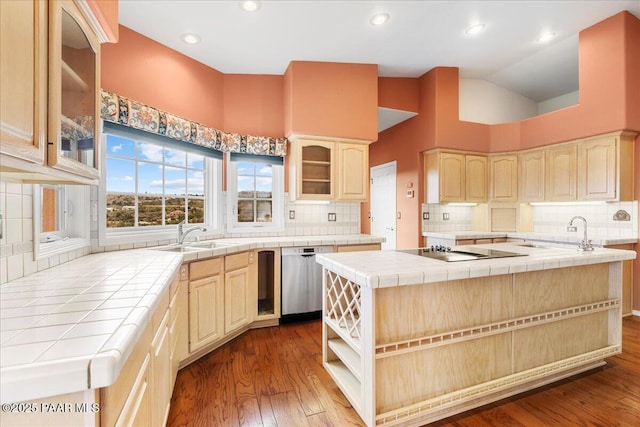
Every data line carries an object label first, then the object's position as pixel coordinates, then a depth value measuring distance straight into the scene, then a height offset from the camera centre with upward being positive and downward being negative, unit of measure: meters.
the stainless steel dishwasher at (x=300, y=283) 3.06 -0.76
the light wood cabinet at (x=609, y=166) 3.28 +0.55
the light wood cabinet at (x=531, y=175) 4.06 +0.56
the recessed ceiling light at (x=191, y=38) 2.81 +1.71
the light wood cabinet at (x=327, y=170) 3.48 +0.52
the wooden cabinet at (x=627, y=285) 3.24 -0.80
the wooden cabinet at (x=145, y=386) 0.77 -0.59
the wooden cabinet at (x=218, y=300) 2.25 -0.75
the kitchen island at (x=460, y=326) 1.54 -0.69
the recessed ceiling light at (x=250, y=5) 2.49 +1.80
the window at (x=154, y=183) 2.41 +0.28
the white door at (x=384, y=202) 5.07 +0.20
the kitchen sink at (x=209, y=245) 2.79 -0.32
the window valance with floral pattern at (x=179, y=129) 2.23 +0.79
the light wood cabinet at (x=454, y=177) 4.20 +0.54
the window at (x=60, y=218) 1.56 -0.05
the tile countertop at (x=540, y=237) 3.19 -0.29
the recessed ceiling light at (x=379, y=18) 2.78 +1.89
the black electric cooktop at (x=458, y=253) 1.87 -0.28
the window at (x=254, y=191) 3.45 +0.26
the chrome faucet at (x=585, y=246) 2.17 -0.24
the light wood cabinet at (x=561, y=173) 3.71 +0.54
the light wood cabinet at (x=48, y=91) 0.81 +0.41
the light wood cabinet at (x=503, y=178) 4.36 +0.54
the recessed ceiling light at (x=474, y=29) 3.10 +2.01
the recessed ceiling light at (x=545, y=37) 3.42 +2.11
